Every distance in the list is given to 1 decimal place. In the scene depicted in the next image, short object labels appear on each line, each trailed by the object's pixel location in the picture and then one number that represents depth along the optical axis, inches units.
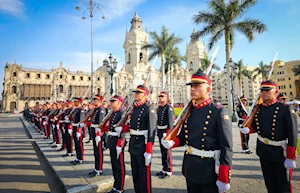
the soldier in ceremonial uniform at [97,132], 240.1
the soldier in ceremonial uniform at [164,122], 234.4
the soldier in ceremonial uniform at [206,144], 105.5
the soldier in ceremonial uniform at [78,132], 294.7
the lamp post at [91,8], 774.6
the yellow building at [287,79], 2603.3
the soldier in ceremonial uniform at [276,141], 135.8
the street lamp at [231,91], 753.0
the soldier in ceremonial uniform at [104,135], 359.1
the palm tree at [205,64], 1399.9
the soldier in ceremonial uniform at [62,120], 392.6
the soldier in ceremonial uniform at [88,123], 317.3
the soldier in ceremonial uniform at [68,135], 334.3
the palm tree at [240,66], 1867.6
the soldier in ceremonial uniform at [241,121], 321.0
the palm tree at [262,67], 2207.7
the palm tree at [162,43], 1109.7
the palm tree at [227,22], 760.3
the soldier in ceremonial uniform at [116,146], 193.3
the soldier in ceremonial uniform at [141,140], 165.6
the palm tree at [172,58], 1183.3
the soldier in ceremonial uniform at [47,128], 559.1
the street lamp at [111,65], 626.1
